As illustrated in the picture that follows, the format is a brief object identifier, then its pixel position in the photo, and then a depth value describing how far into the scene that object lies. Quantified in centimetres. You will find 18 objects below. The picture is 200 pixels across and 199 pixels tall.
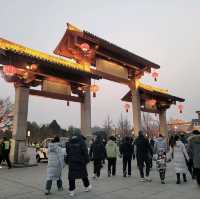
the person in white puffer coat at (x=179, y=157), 807
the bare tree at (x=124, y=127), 5900
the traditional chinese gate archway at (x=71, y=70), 1345
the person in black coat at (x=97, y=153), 938
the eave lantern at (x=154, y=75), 2067
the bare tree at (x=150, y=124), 5782
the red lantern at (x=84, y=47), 1609
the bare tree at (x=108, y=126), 6015
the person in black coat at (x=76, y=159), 613
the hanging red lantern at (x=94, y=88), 1658
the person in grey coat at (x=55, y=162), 660
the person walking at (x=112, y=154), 984
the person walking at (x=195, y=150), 727
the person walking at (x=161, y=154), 795
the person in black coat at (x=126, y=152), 966
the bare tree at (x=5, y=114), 4294
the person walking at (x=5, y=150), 1259
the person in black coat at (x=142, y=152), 836
